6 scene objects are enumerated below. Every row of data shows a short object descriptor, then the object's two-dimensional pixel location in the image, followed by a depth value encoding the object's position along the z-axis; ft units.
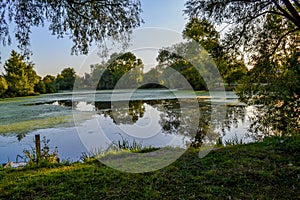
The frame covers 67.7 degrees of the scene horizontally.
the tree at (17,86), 89.61
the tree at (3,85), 87.20
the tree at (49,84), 130.72
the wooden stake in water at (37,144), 15.03
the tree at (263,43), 12.69
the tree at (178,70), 83.25
